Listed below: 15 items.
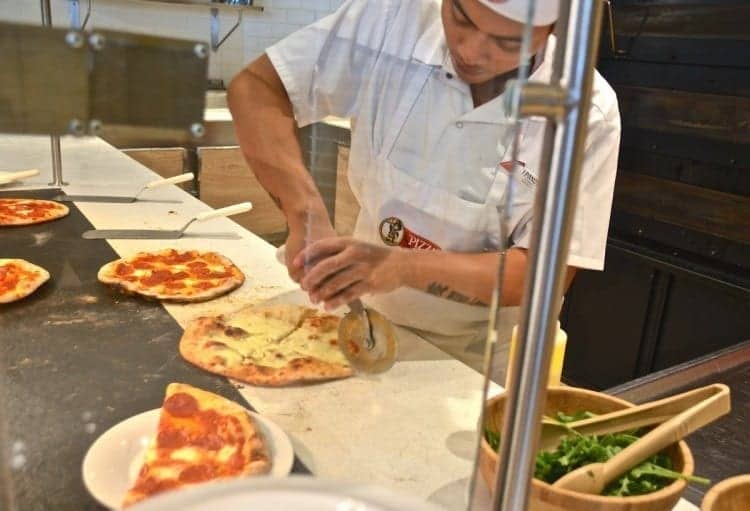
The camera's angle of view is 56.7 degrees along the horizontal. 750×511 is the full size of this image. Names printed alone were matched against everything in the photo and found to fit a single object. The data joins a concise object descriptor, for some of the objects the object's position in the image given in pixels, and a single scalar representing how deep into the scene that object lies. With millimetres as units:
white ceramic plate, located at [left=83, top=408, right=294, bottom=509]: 662
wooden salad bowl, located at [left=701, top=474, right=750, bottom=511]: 626
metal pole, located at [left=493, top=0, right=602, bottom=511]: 369
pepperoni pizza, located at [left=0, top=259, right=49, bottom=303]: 1148
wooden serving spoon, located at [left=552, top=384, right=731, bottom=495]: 619
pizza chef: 816
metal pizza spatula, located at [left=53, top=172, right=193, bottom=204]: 1541
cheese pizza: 961
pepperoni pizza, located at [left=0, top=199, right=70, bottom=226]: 1497
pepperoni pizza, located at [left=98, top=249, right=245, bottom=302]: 1206
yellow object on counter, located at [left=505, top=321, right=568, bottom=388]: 799
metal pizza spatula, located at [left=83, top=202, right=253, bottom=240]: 1452
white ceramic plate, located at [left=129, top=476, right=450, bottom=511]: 287
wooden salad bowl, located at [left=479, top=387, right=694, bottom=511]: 589
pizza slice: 650
